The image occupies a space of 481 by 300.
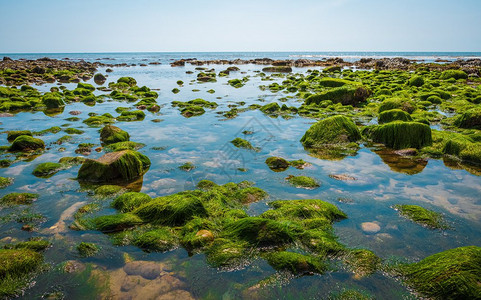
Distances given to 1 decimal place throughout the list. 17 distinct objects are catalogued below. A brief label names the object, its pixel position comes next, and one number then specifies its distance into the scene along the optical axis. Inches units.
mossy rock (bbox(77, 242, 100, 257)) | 155.0
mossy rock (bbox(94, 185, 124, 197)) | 227.7
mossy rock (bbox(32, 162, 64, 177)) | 262.8
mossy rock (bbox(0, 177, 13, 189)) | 238.5
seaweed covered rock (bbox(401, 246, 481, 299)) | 121.8
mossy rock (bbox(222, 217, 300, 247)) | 162.4
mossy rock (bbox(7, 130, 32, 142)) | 363.3
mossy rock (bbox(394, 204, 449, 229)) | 180.1
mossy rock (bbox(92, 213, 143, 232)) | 178.0
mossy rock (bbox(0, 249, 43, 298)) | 129.5
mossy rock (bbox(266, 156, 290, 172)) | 279.1
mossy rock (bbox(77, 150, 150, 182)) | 251.4
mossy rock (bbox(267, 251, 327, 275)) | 141.6
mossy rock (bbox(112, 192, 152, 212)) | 203.5
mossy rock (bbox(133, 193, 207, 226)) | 186.5
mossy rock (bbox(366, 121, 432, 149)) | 328.2
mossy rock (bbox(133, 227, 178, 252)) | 160.7
